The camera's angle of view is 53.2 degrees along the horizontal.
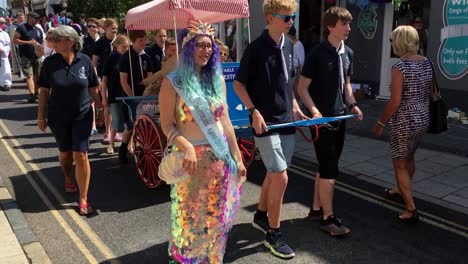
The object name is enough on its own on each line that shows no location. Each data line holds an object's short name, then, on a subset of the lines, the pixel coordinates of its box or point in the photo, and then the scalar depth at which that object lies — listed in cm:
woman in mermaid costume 291
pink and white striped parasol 537
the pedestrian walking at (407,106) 418
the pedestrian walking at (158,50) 651
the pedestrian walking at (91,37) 934
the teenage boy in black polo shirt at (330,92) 393
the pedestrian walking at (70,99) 462
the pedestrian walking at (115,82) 684
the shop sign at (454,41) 846
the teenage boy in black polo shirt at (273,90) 356
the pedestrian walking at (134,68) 610
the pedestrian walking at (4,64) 1288
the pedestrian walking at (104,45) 820
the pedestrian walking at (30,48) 1190
